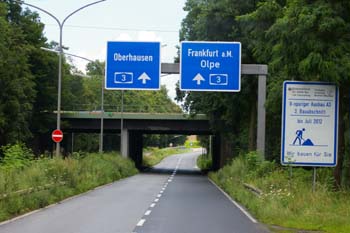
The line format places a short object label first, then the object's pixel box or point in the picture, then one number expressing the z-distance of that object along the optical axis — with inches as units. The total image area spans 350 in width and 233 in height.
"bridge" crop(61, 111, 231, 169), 2630.4
